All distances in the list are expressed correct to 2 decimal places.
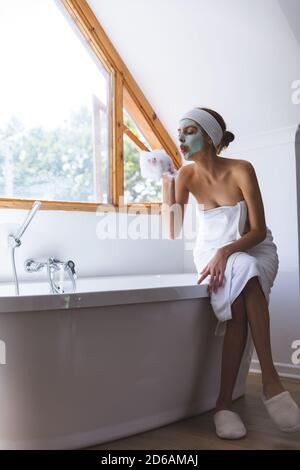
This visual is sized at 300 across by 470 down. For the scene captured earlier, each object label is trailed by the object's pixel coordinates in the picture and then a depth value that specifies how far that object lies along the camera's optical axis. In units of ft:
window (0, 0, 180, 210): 10.80
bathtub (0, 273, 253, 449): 6.00
